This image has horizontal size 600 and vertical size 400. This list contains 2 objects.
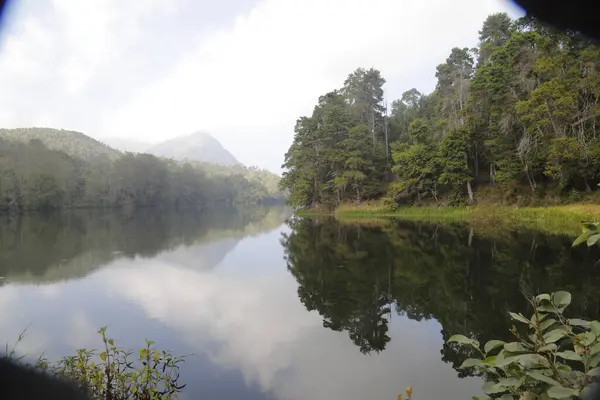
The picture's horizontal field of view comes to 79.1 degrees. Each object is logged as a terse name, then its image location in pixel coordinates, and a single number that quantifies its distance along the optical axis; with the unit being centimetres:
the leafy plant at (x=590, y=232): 125
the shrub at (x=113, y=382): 346
